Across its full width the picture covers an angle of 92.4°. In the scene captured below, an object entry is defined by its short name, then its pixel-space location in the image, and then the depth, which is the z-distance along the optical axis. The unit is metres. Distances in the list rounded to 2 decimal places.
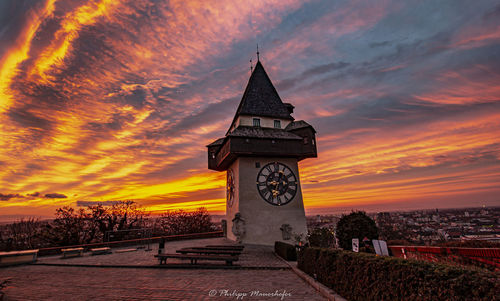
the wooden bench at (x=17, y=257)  12.10
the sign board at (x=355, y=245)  7.08
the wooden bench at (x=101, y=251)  14.59
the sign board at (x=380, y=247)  6.20
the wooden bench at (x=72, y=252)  13.70
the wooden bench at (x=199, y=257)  9.68
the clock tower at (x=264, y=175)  17.70
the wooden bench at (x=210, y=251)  11.00
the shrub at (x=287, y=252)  11.91
